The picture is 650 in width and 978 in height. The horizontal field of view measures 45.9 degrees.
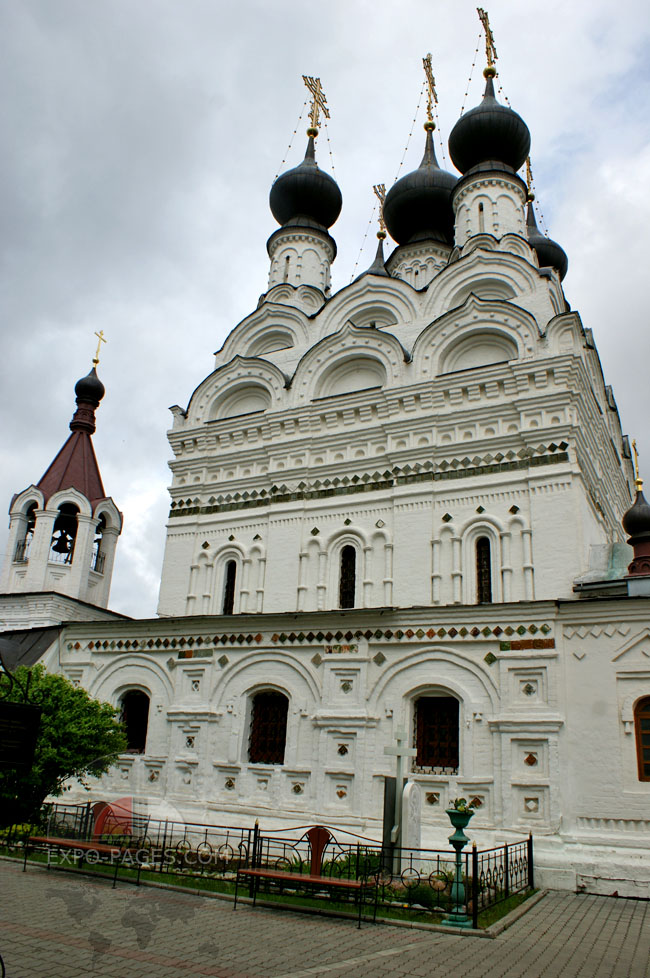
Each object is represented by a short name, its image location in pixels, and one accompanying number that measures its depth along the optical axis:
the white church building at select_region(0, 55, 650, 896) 10.51
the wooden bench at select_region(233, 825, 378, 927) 7.49
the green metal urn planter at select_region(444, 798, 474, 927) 7.20
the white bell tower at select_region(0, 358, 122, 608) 17.98
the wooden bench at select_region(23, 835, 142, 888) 9.28
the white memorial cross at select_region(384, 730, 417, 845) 9.37
